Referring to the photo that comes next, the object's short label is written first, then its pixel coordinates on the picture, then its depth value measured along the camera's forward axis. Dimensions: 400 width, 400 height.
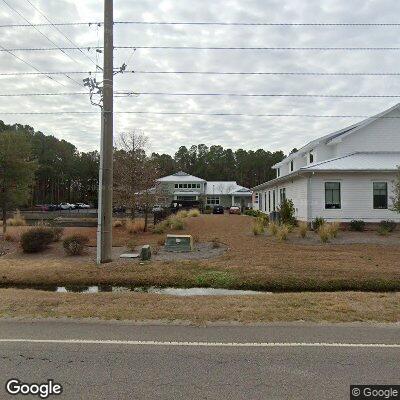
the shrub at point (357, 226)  23.05
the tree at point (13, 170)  24.83
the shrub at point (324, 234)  18.72
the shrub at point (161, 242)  18.28
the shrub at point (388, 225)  22.48
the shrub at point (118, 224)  26.85
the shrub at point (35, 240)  16.34
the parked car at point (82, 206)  78.69
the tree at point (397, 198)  18.03
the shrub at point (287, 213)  24.64
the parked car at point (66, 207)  74.56
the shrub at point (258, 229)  22.19
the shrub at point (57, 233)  17.99
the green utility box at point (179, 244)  16.47
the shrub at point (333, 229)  19.95
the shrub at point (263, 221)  25.50
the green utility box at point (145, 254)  14.32
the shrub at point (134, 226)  23.61
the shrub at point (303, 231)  20.31
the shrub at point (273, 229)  21.03
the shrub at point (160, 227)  23.75
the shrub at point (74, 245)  15.67
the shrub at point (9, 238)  19.73
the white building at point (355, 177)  23.78
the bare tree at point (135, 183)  26.23
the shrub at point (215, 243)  17.51
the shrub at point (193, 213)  40.51
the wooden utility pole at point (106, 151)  13.73
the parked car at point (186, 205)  49.78
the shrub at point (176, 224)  25.20
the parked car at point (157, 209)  31.79
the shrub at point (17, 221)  27.85
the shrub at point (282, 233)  19.38
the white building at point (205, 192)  71.81
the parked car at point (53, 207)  70.53
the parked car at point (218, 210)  56.59
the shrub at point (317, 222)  22.45
